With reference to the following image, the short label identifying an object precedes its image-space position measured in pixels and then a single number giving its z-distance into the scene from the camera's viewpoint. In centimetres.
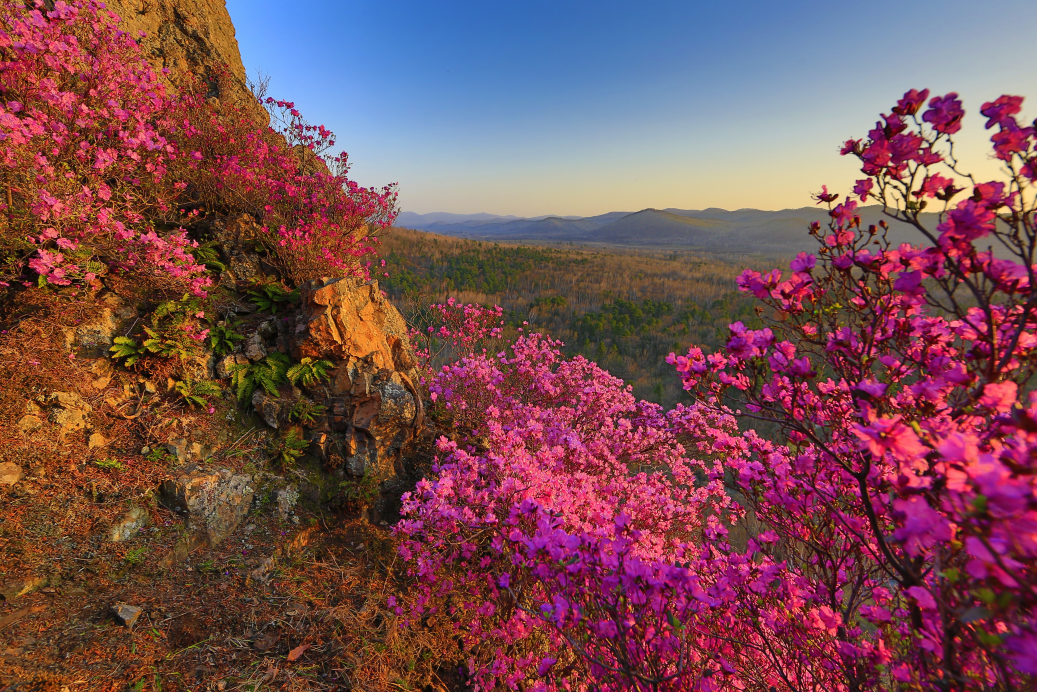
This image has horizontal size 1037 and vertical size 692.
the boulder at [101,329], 388
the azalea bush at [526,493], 325
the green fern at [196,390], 407
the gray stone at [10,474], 305
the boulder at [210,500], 352
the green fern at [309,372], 444
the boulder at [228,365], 438
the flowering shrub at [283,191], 559
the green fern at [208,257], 501
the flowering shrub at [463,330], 833
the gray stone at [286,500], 393
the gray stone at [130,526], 323
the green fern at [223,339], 448
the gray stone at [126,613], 273
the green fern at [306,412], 440
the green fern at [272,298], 504
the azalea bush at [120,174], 373
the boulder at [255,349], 459
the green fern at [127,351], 391
